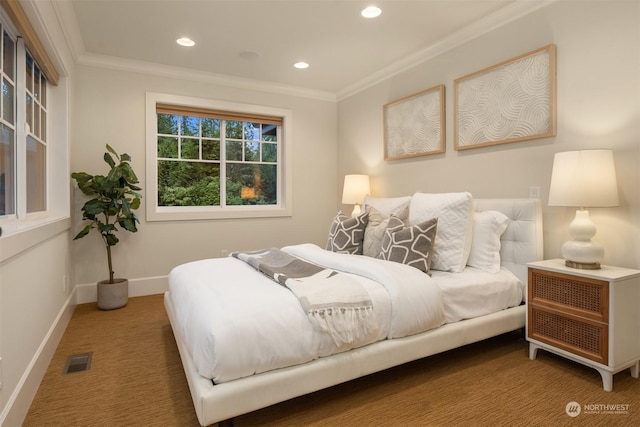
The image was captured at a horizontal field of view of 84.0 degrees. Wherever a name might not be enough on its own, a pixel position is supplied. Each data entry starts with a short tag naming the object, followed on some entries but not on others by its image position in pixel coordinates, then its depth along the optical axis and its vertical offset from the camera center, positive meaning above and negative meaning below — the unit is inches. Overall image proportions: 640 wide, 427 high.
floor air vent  88.2 -39.5
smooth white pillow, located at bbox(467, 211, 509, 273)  104.2 -9.2
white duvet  61.4 -20.8
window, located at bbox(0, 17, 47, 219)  81.4 +20.5
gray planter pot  135.4 -32.7
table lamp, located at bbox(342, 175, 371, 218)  167.3 +9.7
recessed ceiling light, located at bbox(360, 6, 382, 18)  109.7 +62.2
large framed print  102.0 +34.1
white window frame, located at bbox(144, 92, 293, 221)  154.9 +18.2
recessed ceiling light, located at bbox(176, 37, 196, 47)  129.7 +62.3
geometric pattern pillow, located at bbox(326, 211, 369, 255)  119.0 -8.9
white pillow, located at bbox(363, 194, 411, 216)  124.8 +1.9
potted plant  133.2 +1.6
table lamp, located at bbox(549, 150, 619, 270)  81.7 +4.1
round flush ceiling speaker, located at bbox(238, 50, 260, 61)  141.3 +62.7
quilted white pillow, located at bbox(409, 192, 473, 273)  102.3 -6.6
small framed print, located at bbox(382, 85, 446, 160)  135.9 +34.8
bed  61.4 -25.1
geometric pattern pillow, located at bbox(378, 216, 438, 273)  96.9 -10.0
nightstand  77.5 -24.9
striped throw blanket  67.9 -18.2
